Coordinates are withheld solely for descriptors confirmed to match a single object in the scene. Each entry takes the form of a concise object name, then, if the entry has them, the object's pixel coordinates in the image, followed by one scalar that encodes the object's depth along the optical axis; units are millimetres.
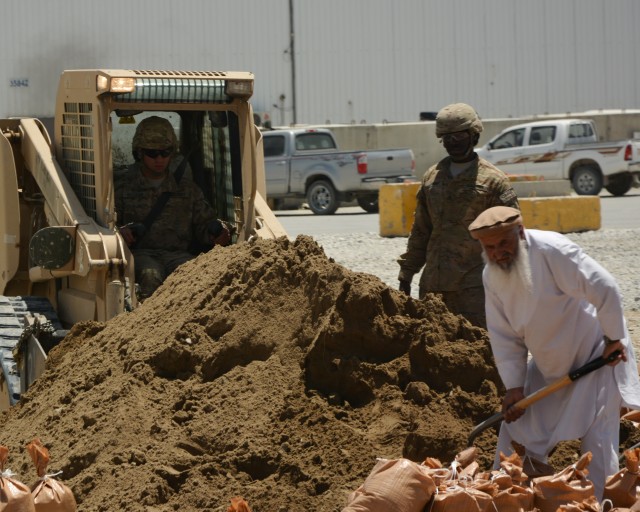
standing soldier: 12041
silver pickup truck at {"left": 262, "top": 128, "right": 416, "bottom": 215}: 41657
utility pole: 59836
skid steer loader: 12848
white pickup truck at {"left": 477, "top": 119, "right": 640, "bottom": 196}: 43136
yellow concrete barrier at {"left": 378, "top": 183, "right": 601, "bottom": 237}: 29743
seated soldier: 13930
